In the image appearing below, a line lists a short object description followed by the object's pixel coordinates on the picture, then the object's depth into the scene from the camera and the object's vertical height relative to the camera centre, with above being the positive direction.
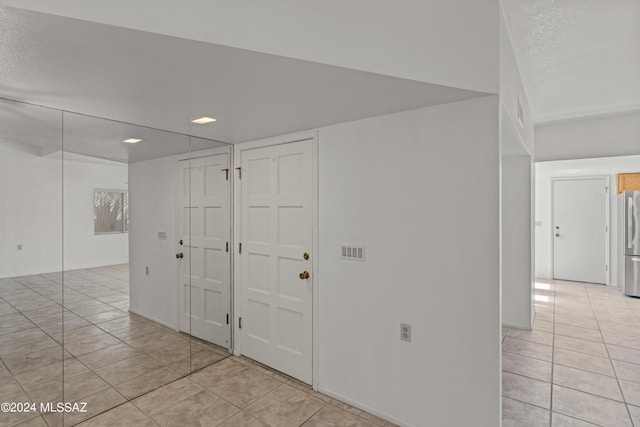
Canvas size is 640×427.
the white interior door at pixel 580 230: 6.54 -0.39
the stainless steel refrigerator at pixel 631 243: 5.61 -0.58
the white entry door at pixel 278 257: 2.89 -0.45
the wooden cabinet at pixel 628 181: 5.90 +0.56
